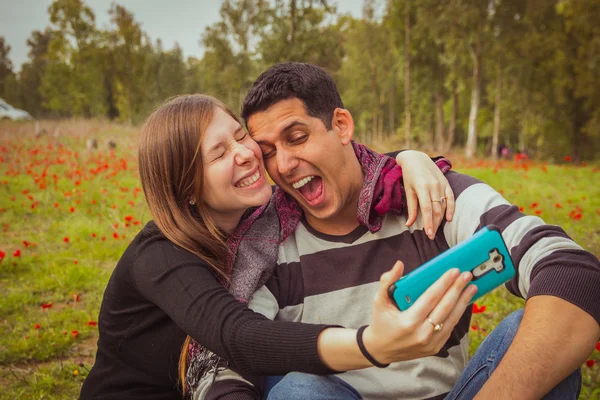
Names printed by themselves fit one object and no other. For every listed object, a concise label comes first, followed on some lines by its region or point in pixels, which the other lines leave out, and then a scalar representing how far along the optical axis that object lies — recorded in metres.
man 0.98
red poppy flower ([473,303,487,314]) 1.54
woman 1.11
